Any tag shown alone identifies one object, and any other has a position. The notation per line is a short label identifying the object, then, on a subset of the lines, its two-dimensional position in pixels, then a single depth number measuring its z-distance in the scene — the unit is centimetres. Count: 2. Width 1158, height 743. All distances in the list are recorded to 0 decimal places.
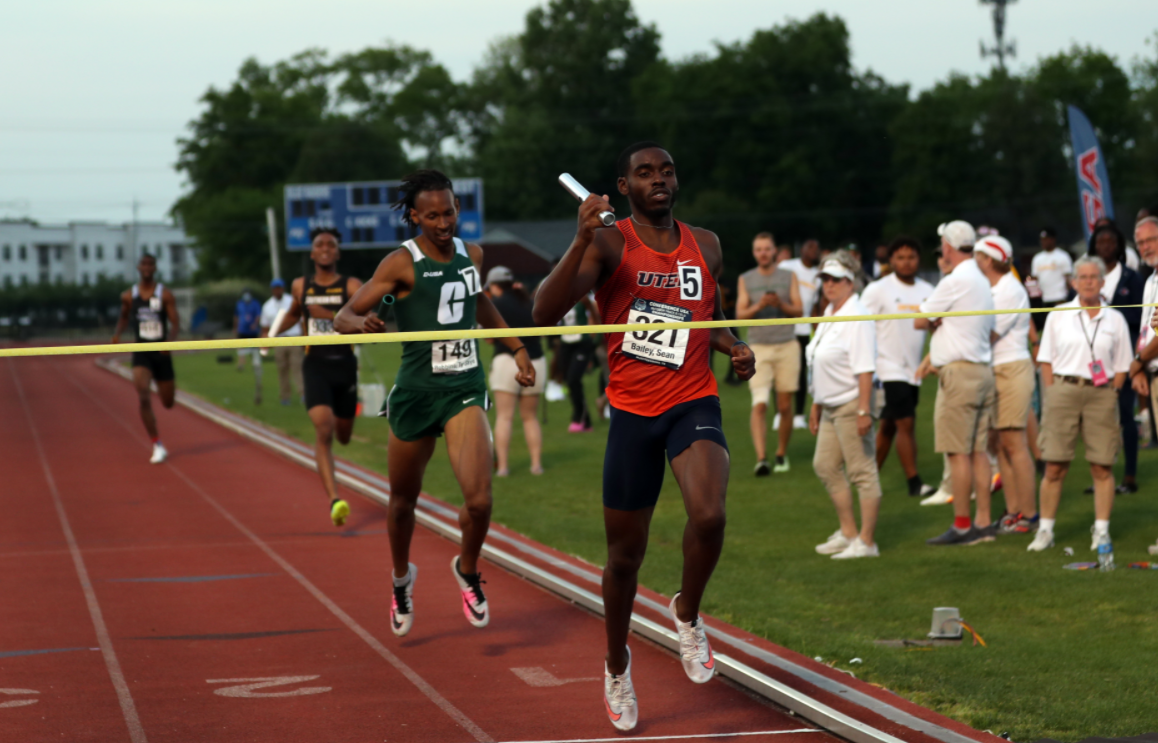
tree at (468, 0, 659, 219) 8806
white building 14788
